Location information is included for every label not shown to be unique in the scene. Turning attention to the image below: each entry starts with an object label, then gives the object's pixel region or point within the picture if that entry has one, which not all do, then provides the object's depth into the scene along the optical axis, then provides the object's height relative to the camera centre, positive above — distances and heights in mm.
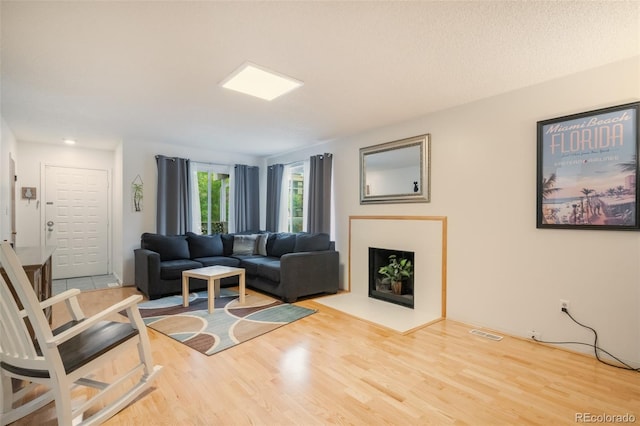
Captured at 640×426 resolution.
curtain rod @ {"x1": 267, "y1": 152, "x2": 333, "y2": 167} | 5600 +946
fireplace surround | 3469 -722
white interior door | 5371 -149
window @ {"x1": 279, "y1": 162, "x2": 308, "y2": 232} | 5715 +284
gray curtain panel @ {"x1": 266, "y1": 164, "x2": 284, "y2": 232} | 5826 +363
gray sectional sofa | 4102 -724
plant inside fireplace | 3977 -759
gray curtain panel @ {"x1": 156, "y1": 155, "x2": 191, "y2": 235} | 5043 +268
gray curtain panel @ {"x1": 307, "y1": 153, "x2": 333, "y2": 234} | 4867 +319
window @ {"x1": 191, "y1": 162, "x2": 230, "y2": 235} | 5586 +264
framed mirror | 3688 +551
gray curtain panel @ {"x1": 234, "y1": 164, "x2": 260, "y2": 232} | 5980 +295
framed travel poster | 2328 +364
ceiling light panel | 2500 +1156
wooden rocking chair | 1498 -770
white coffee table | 3608 -772
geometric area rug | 2836 -1161
